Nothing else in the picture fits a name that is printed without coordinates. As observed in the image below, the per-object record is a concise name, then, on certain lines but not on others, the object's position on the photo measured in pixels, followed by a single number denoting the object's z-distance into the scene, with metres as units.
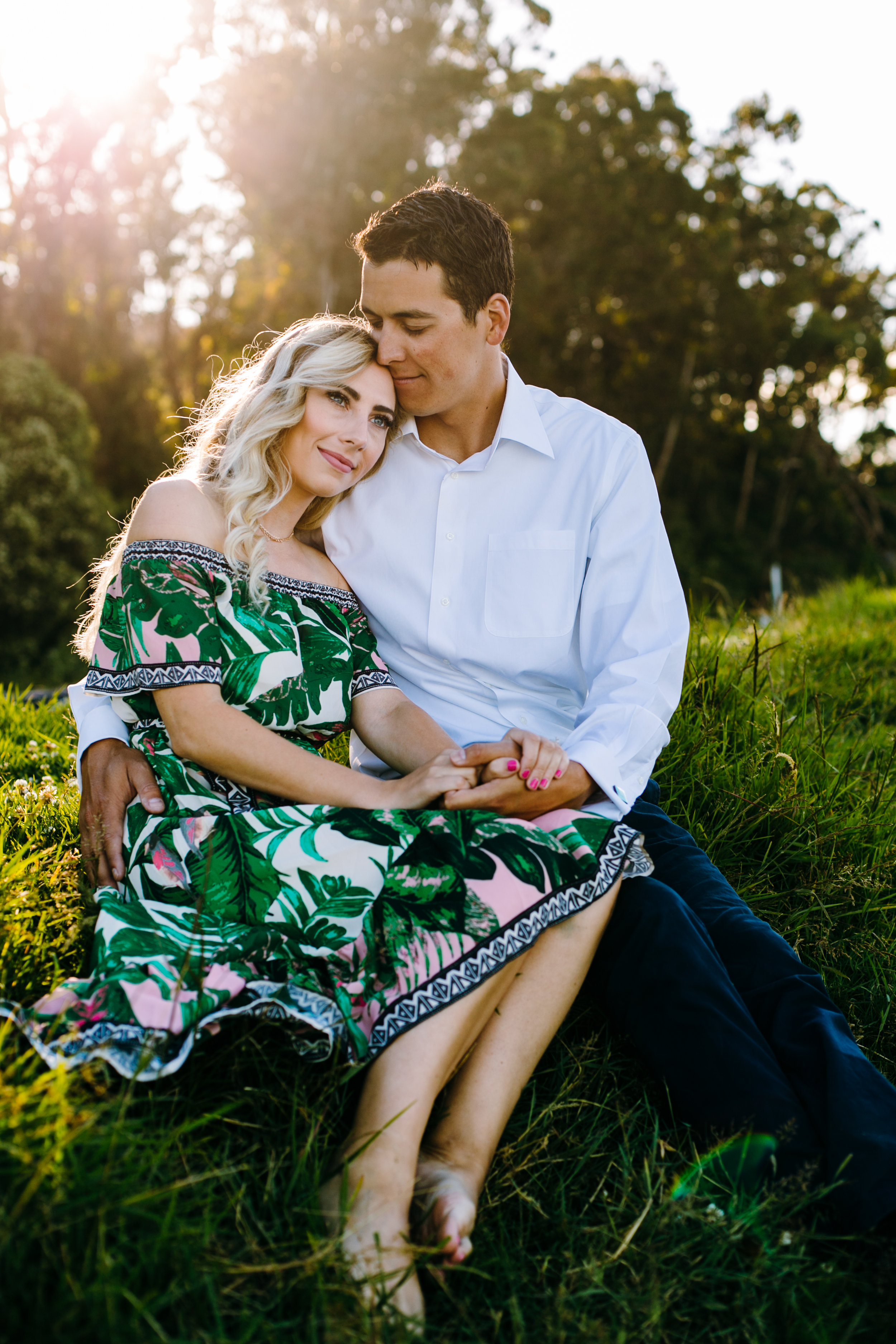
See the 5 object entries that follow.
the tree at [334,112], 17.53
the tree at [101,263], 17.78
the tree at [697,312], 19.67
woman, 1.64
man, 2.38
